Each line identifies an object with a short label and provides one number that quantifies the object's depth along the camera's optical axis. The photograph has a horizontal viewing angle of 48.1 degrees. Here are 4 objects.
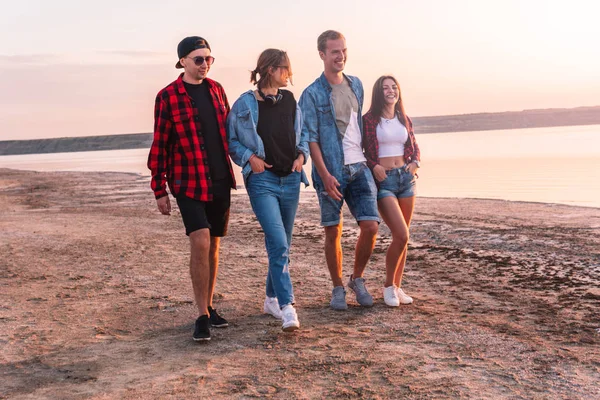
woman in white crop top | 5.26
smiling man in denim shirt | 5.00
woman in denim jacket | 4.55
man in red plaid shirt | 4.49
